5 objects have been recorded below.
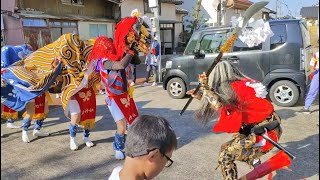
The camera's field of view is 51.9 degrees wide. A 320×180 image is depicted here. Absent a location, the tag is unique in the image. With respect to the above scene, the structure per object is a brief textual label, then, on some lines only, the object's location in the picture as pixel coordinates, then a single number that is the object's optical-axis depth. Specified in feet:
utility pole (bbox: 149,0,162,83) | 32.63
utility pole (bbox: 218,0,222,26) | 36.96
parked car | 20.20
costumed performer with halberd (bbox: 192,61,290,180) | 8.81
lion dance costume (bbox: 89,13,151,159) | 12.09
